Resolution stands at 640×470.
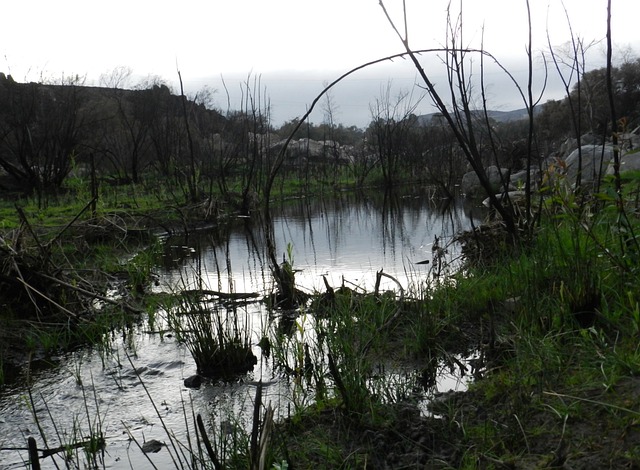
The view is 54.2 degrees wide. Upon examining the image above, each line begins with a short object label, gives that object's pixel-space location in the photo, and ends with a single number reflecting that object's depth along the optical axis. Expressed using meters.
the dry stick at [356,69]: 3.81
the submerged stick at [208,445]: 1.71
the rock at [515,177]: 14.99
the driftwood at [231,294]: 4.00
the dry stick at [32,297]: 4.43
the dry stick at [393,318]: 3.68
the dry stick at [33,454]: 1.67
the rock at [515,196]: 6.18
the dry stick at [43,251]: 4.72
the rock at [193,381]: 3.55
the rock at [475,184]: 16.22
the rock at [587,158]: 10.34
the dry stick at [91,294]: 4.66
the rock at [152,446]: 2.78
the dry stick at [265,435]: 1.51
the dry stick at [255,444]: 1.57
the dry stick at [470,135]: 4.13
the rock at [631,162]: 8.67
